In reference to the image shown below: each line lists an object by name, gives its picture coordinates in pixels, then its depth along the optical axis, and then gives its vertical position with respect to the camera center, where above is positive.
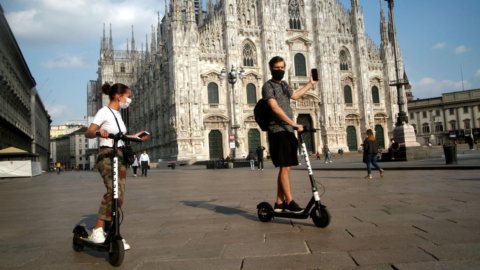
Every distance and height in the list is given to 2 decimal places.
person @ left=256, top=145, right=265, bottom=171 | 22.39 +0.09
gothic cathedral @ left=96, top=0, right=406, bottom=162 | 33.81 +8.14
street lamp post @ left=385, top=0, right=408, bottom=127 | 20.44 +2.53
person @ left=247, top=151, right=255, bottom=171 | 23.63 -0.13
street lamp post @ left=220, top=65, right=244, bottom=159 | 25.78 +3.54
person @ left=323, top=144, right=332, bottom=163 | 25.50 -0.15
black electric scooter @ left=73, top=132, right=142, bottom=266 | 2.96 -0.59
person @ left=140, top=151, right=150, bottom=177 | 21.05 +0.00
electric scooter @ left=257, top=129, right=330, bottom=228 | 3.97 -0.61
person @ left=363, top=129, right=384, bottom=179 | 11.51 +0.05
